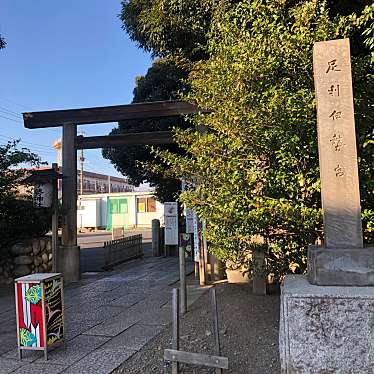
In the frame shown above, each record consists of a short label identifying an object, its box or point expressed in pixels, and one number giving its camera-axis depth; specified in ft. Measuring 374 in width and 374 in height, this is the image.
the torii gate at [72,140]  31.17
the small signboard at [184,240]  22.47
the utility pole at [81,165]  150.92
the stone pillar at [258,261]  16.44
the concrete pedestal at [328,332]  10.47
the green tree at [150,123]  40.34
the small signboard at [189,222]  29.11
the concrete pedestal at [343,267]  11.50
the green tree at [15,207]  29.73
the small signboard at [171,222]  37.88
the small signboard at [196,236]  26.22
